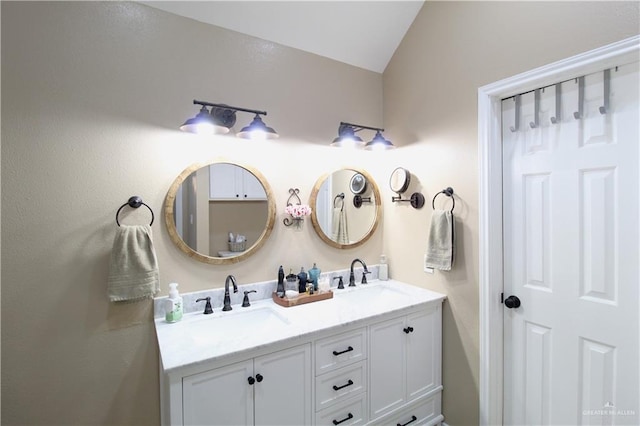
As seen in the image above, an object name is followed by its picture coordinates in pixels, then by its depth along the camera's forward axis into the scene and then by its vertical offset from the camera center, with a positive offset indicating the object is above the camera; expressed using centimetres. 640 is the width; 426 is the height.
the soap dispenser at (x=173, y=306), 167 -49
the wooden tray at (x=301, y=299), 192 -54
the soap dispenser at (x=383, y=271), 249 -47
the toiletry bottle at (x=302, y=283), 208 -47
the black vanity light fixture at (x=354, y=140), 216 +50
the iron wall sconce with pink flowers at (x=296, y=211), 211 +1
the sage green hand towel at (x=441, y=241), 199 -19
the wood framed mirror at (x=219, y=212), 180 +1
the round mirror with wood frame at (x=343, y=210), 229 +1
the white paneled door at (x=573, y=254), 142 -22
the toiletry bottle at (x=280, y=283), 202 -46
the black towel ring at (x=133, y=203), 165 +5
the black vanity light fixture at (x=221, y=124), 163 +47
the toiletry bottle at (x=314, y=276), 211 -43
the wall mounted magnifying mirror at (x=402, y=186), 226 +19
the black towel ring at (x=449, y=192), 203 +12
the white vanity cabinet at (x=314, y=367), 134 -77
